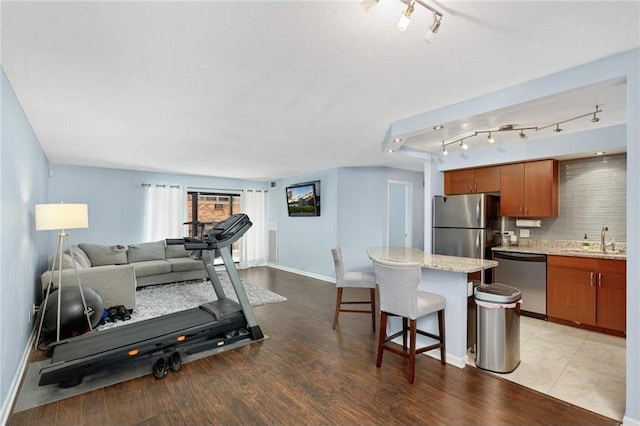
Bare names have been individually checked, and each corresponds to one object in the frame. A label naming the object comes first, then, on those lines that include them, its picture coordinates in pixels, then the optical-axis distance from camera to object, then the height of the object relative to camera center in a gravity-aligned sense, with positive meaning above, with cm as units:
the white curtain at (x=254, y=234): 772 -53
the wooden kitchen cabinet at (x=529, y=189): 406 +34
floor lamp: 293 -6
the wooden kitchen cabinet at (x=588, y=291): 342 -90
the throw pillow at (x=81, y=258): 443 -66
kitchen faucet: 378 -31
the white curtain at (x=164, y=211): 652 +5
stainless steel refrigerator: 435 -15
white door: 669 -1
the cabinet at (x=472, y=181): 450 +51
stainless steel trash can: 264 -100
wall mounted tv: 652 +33
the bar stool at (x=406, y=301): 252 -75
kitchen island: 278 -72
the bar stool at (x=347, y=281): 366 -79
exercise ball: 317 -104
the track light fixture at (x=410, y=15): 127 +89
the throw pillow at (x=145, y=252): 573 -72
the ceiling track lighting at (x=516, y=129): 312 +95
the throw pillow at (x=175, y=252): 618 -77
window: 722 +15
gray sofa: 381 -83
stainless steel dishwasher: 394 -83
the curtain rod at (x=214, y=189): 716 +59
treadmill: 242 -113
